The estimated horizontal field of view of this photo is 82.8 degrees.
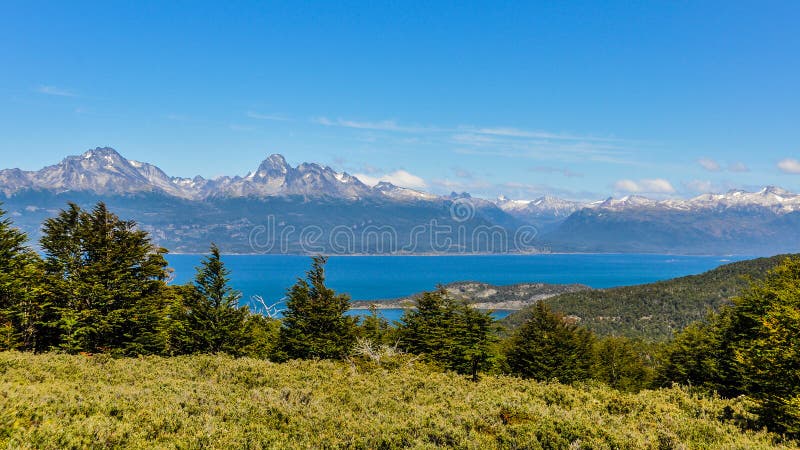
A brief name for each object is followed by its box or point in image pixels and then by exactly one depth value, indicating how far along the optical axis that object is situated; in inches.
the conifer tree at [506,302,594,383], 1935.3
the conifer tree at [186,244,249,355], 1592.0
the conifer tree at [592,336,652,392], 2518.7
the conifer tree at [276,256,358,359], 1673.2
